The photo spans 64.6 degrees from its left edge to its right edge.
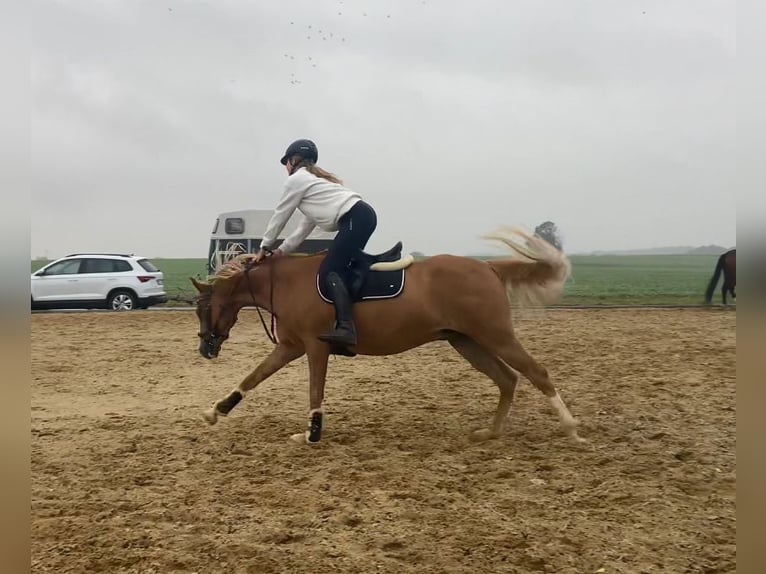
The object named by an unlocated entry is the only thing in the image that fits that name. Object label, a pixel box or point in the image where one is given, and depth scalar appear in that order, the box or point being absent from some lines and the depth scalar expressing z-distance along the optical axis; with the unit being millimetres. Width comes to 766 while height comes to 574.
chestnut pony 5137
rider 5129
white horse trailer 19212
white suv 17438
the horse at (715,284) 15434
